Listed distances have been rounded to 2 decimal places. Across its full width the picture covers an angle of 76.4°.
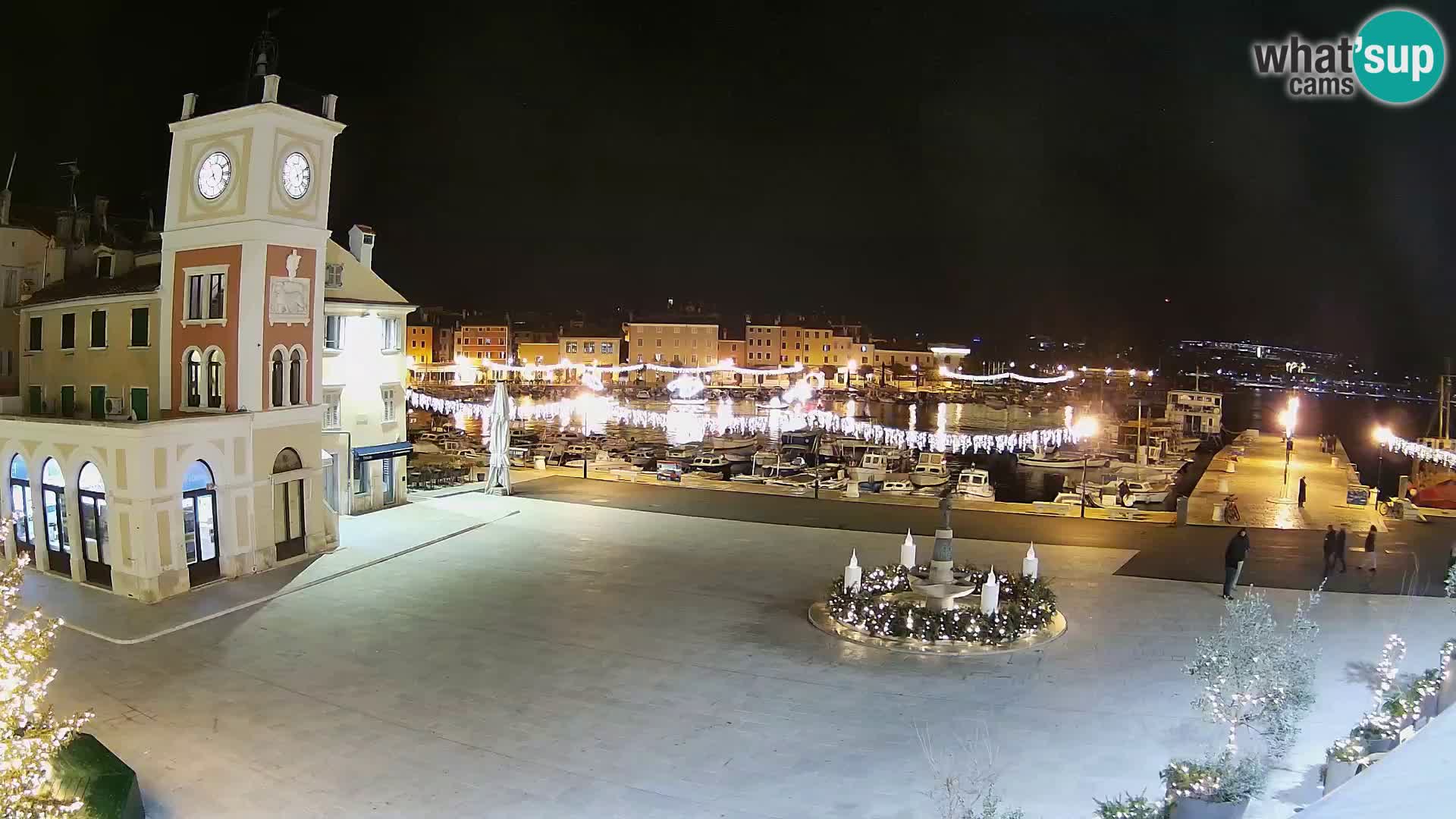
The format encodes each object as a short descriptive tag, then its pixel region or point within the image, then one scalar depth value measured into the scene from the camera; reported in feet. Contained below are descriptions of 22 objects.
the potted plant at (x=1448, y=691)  30.81
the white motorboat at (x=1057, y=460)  190.08
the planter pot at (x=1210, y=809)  24.88
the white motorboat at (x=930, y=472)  151.33
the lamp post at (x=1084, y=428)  270.87
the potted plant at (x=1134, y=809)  25.50
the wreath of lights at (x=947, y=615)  45.93
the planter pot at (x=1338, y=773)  26.76
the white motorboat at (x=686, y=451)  180.69
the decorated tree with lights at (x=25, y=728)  24.53
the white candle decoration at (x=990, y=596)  46.83
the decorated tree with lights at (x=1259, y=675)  30.48
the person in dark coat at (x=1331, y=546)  58.49
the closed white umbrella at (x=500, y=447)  90.17
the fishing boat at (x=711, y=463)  162.20
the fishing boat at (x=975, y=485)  127.03
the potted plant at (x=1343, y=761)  26.81
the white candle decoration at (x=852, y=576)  50.75
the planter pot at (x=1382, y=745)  28.25
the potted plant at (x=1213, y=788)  24.95
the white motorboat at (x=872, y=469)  147.33
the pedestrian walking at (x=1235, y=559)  52.47
